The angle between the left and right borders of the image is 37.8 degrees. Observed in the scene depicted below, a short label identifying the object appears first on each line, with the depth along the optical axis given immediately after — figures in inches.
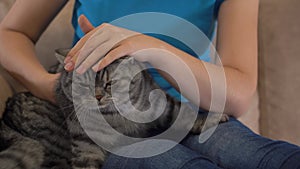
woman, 32.9
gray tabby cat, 37.8
